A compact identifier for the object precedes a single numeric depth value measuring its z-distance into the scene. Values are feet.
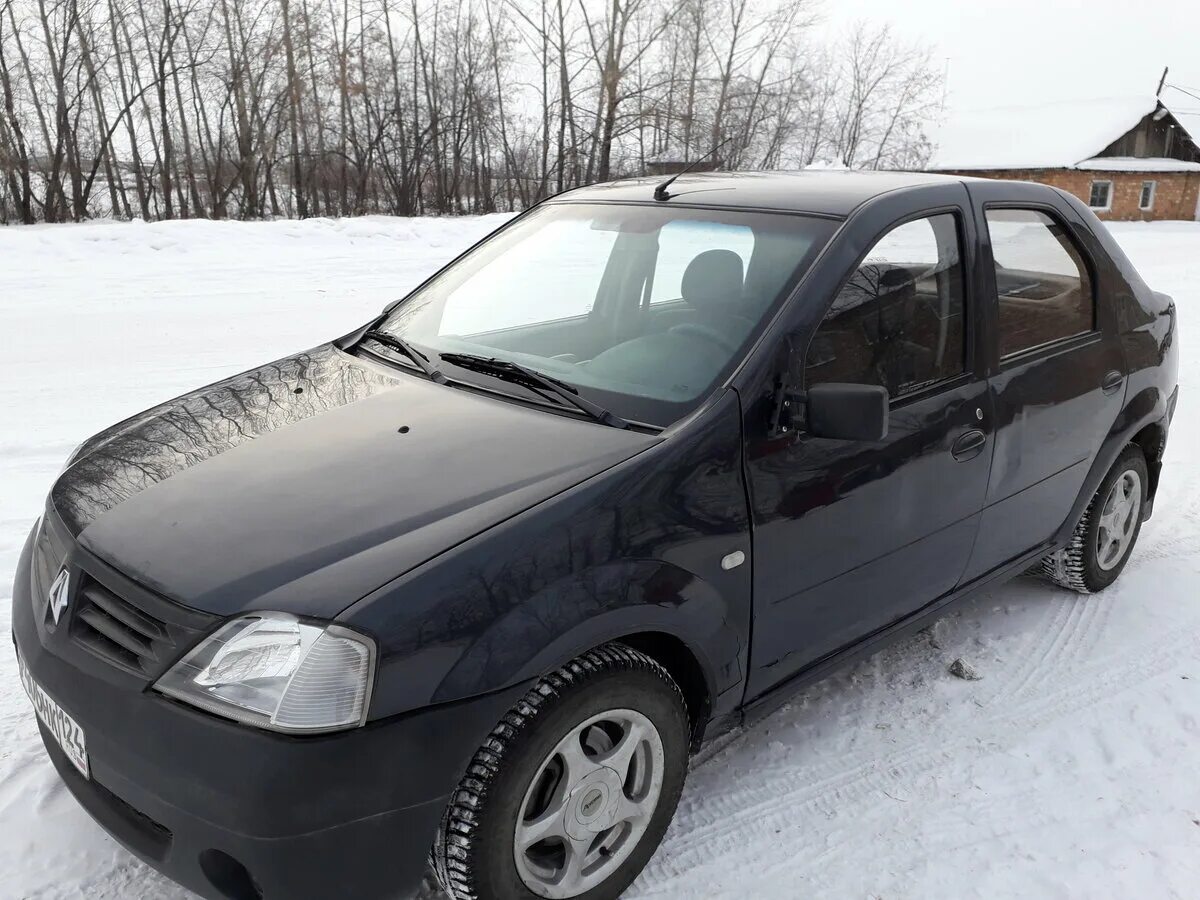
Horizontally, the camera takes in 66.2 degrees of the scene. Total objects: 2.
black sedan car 5.83
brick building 134.51
